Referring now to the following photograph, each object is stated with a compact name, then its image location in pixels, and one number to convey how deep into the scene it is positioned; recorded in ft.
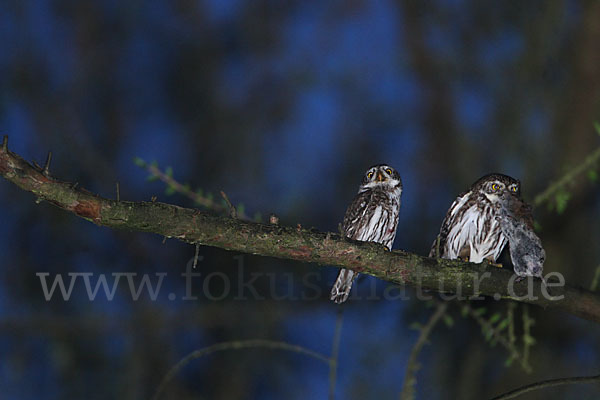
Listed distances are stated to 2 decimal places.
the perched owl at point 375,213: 34.14
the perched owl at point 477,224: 30.48
